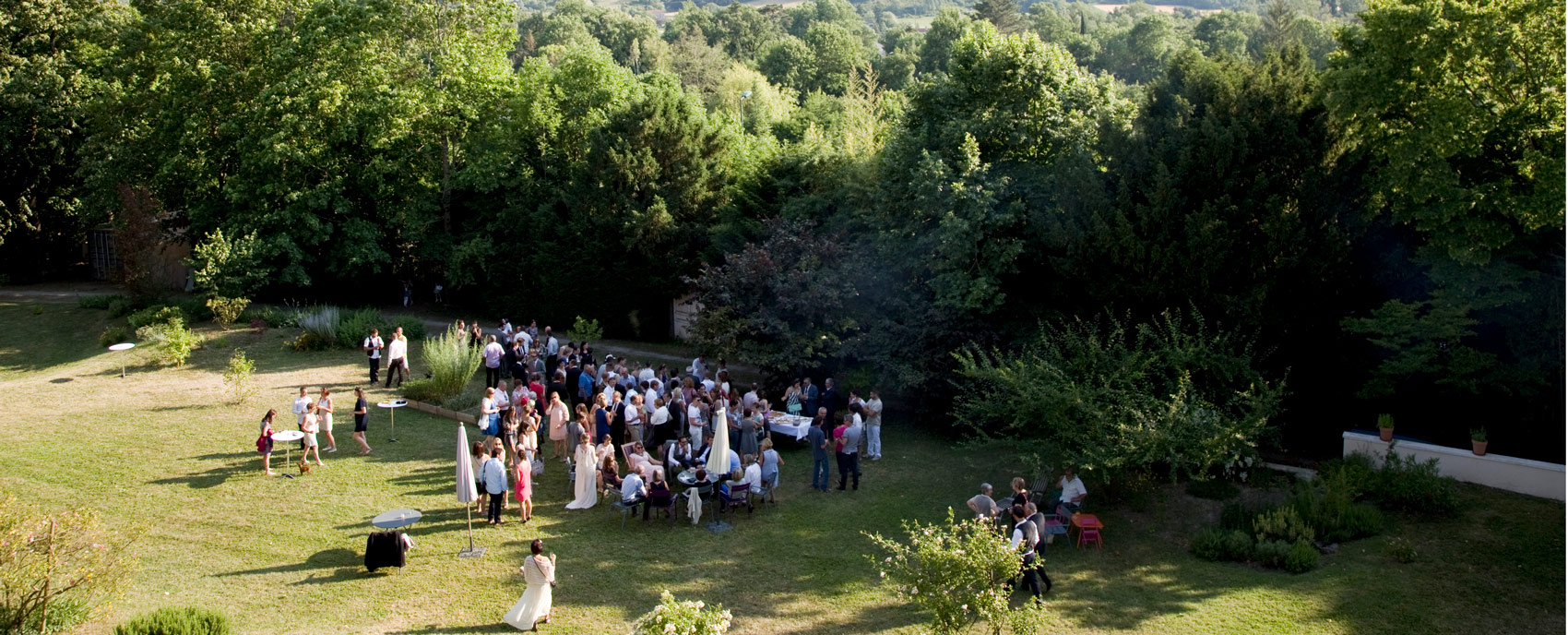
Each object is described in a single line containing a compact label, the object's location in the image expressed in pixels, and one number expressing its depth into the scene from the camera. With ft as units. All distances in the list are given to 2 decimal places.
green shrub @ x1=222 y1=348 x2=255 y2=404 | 67.15
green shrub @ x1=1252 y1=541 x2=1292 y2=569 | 42.98
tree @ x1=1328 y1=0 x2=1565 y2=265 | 46.26
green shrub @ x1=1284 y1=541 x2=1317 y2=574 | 42.29
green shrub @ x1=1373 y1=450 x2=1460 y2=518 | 46.83
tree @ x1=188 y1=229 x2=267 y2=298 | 90.58
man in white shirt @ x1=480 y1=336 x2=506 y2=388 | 69.36
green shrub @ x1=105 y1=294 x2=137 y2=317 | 96.48
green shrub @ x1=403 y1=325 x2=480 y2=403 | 67.10
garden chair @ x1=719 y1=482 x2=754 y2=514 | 48.19
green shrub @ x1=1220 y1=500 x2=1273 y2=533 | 46.68
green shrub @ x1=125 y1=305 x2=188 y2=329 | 88.69
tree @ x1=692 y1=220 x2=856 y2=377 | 65.36
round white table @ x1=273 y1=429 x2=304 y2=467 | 51.96
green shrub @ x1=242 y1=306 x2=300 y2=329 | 90.78
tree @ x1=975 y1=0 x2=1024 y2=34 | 297.33
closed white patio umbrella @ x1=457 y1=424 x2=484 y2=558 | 43.27
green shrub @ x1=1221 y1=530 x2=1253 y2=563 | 43.70
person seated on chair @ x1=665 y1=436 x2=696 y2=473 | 51.39
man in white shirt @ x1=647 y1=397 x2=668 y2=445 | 55.77
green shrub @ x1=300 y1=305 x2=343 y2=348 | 83.61
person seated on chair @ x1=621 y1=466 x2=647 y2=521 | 46.37
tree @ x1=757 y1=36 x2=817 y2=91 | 242.37
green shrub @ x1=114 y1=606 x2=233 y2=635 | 33.76
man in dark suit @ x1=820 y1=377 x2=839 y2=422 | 59.21
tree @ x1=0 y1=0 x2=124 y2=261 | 113.60
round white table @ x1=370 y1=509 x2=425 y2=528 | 40.57
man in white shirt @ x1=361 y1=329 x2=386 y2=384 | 71.72
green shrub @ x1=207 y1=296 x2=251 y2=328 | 90.02
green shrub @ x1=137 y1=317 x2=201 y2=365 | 77.61
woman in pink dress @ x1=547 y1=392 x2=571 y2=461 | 55.06
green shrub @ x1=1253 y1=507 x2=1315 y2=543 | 44.37
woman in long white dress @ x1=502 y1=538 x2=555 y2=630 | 36.70
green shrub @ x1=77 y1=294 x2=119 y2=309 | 102.78
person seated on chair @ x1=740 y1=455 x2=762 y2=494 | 48.42
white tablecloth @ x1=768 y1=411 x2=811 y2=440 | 55.57
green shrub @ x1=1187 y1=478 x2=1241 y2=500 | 50.62
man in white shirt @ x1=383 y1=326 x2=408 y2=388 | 70.79
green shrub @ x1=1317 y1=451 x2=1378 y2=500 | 48.19
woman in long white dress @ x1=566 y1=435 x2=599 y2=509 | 48.75
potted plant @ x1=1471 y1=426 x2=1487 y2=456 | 50.16
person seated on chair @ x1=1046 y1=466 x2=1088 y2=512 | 46.55
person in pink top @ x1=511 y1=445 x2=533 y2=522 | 46.78
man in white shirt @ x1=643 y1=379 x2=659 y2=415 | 56.29
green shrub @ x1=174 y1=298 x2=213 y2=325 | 95.14
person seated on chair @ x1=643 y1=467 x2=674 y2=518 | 46.65
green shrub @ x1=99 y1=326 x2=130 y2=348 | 88.17
